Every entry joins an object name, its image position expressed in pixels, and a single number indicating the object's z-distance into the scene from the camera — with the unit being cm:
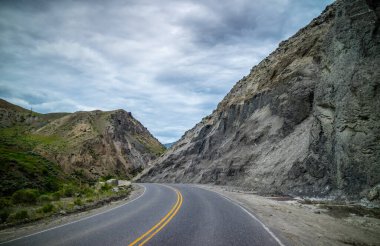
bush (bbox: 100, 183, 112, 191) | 3412
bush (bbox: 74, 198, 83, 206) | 1898
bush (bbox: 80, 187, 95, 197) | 2888
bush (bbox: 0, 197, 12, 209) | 1981
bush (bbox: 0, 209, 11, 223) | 1436
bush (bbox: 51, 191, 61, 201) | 2649
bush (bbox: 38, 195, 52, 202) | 2459
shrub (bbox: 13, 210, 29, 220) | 1429
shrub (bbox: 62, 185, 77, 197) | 2973
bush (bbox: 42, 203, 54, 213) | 1642
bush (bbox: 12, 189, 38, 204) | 2302
